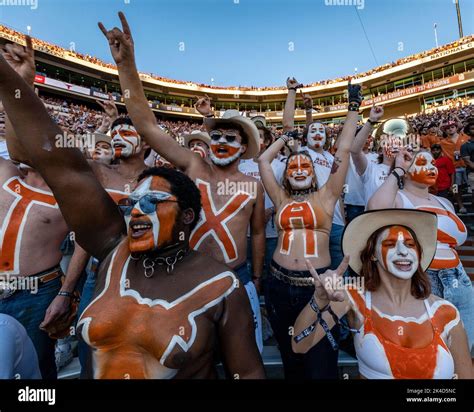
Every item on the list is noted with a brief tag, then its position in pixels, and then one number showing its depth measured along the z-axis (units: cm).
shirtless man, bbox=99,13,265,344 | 194
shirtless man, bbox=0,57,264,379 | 134
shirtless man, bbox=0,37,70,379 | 204
